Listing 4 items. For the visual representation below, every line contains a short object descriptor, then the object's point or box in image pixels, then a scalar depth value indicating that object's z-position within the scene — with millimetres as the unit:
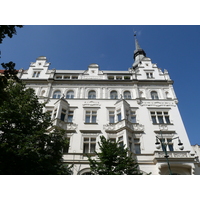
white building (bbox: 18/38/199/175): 17094
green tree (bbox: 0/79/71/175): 10188
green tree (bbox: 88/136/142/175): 11875
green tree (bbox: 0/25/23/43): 9434
